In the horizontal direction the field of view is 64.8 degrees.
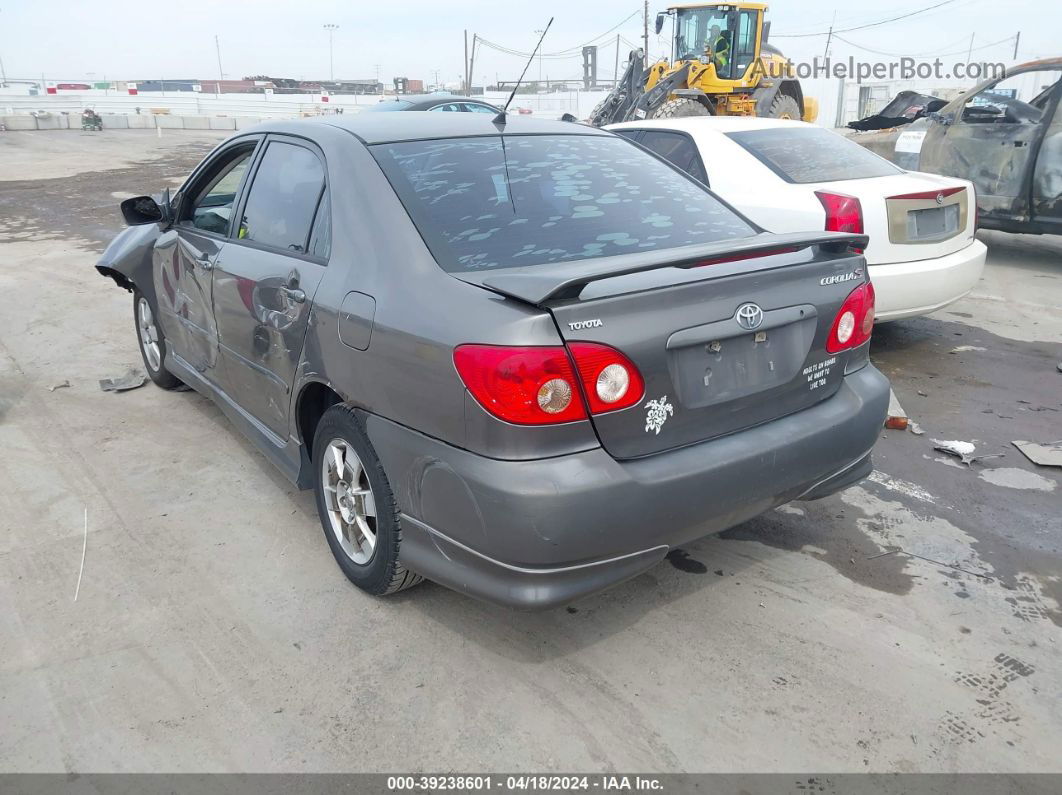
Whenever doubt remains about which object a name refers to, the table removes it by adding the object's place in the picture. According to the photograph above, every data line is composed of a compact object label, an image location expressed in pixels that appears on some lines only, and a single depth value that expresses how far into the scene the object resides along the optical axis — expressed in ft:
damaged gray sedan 7.66
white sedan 16.96
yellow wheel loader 55.57
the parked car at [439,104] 44.42
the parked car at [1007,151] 27.37
